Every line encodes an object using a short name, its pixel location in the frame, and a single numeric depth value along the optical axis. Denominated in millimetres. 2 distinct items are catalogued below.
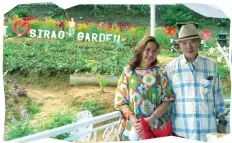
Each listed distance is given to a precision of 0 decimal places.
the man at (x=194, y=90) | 2076
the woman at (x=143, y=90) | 2062
